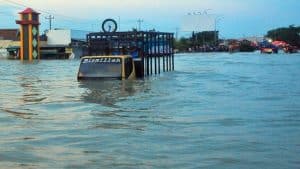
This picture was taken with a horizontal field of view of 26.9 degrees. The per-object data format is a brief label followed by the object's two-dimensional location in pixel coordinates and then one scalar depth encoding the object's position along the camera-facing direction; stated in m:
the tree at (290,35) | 180.50
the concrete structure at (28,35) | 95.50
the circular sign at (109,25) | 33.97
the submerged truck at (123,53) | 26.78
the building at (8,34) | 128.77
